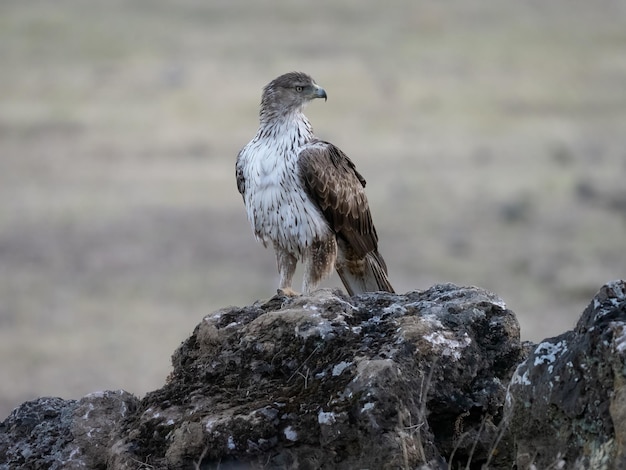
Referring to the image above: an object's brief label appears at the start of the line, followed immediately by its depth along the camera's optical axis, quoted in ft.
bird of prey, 57.62
